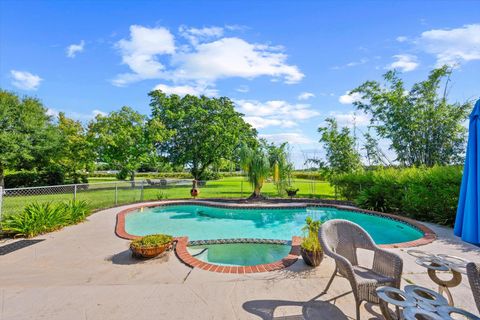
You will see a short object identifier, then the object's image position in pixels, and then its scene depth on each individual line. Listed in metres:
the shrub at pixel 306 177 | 16.54
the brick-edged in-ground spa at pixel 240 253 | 5.34
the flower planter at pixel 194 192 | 12.83
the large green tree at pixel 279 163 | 13.02
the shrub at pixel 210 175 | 30.74
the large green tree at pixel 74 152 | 18.56
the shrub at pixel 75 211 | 7.45
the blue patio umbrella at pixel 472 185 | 2.66
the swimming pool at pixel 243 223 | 7.63
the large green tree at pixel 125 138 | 19.52
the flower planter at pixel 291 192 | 12.90
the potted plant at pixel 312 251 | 4.08
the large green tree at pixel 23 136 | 14.93
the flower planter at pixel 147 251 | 4.55
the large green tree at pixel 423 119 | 13.38
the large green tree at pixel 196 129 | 23.98
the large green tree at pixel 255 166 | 12.77
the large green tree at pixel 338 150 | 15.05
